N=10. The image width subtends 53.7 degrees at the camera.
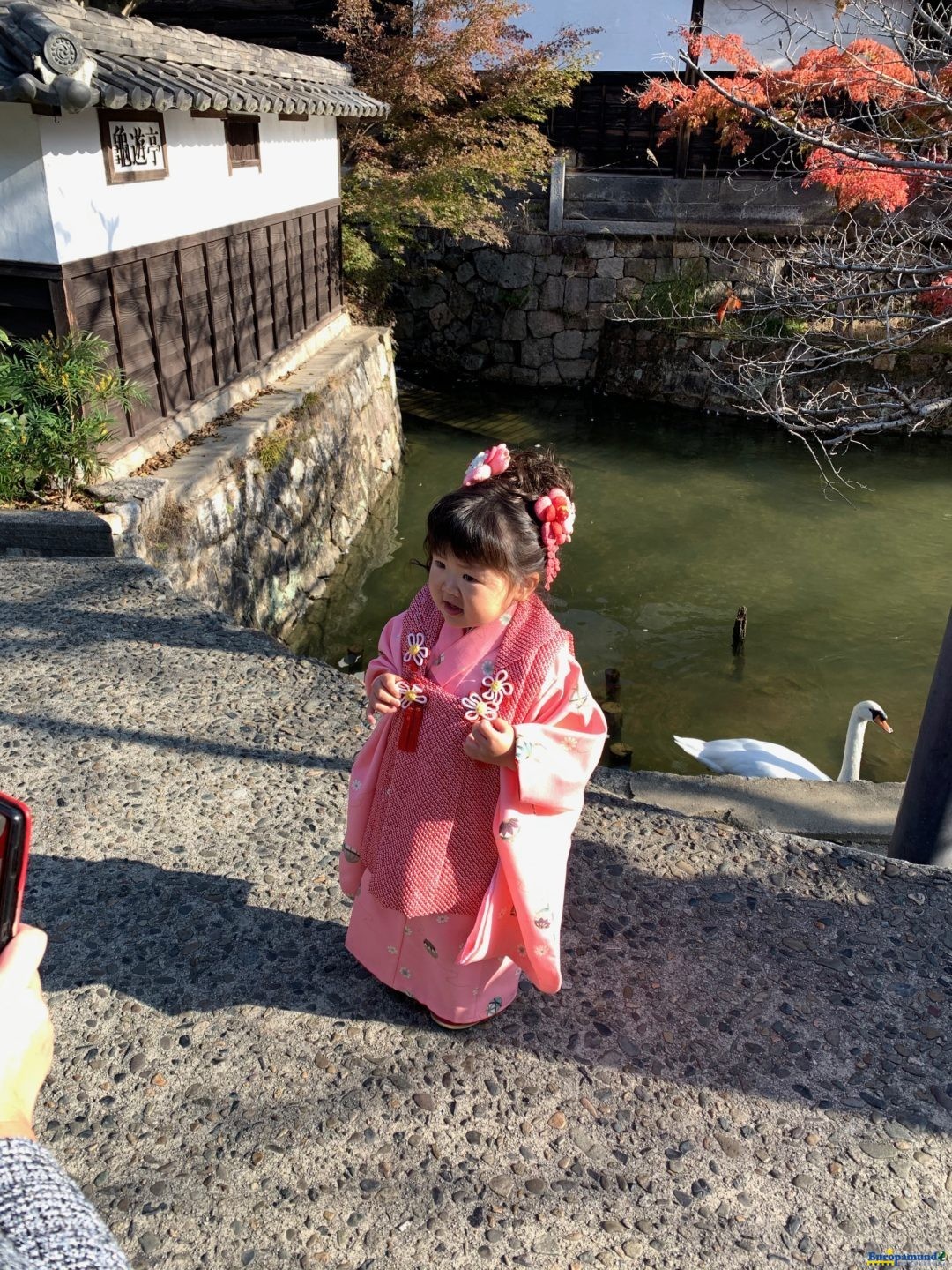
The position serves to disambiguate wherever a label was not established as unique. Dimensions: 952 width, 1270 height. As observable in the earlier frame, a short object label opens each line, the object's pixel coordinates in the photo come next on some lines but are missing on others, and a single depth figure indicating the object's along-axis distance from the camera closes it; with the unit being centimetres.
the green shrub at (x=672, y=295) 1612
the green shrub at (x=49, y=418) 626
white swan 582
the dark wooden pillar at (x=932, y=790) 351
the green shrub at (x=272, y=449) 898
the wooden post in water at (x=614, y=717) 721
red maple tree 383
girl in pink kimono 234
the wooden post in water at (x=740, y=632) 869
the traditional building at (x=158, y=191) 619
